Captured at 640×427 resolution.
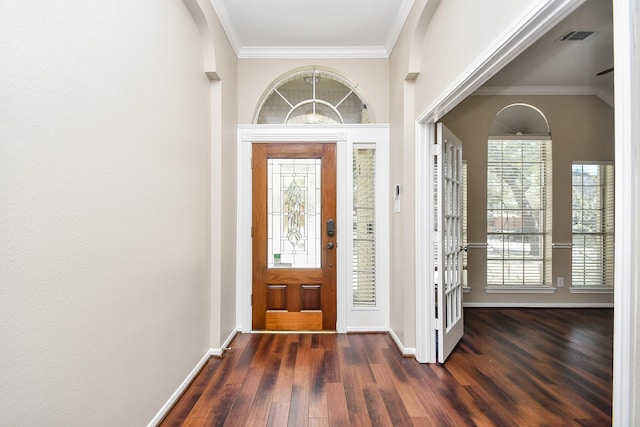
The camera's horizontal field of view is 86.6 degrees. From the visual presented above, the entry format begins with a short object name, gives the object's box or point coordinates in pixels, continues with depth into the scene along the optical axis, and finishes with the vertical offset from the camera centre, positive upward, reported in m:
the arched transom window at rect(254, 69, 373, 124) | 3.74 +1.21
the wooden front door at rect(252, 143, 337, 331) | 3.60 -0.28
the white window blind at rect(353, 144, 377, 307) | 3.63 -0.18
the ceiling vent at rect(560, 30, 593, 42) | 3.18 +1.66
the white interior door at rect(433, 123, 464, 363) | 2.80 -0.27
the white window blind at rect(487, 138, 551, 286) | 4.62 -0.03
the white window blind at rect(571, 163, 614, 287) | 4.62 -0.18
